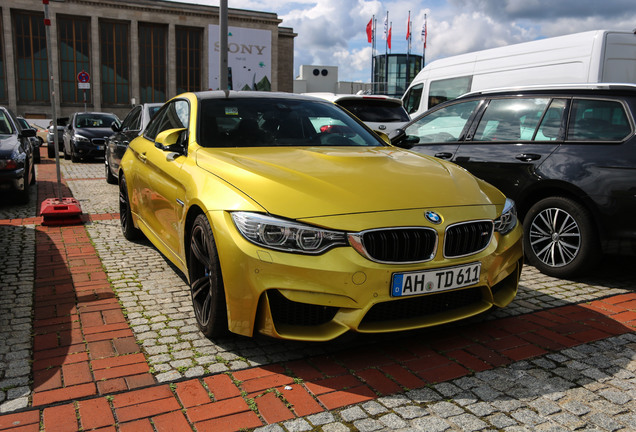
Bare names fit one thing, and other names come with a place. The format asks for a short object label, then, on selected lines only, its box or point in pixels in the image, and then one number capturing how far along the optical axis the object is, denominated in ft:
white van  29.60
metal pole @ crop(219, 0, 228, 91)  42.11
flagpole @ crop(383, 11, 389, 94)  202.23
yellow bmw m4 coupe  9.88
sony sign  203.92
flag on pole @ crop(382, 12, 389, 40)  202.18
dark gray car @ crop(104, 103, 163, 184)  30.76
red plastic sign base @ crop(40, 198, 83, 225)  23.66
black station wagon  15.35
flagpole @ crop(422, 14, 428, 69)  213.46
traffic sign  65.41
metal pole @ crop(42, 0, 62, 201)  23.70
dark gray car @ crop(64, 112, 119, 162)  53.52
